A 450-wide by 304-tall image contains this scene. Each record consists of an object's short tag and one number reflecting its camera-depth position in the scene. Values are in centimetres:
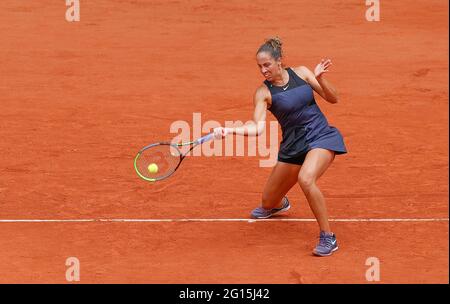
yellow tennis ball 1845
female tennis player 1789
